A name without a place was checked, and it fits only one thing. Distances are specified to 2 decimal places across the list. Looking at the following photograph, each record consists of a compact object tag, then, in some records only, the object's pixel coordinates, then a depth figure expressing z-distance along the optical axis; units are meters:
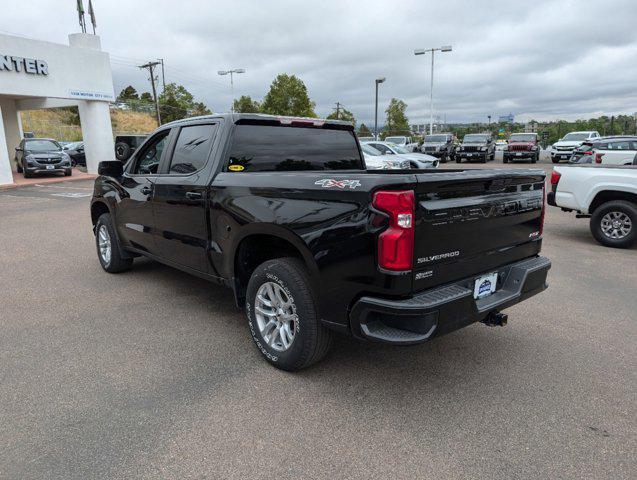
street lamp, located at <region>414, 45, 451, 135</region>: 39.02
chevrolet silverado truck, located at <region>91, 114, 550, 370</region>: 2.72
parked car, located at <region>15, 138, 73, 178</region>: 20.59
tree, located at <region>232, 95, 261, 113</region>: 66.38
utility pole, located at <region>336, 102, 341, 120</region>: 68.38
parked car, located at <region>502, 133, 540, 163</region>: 27.14
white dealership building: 18.66
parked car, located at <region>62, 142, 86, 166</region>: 27.73
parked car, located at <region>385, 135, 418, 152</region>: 30.66
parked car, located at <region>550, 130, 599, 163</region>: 26.86
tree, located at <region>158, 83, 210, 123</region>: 59.75
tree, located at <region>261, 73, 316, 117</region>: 52.62
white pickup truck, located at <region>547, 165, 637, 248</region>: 7.34
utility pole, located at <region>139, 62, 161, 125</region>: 49.83
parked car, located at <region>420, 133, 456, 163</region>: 29.38
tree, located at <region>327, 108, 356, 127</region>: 70.86
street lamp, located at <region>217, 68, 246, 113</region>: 52.50
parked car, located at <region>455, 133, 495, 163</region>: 27.84
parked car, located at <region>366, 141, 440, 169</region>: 19.09
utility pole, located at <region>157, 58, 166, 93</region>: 59.14
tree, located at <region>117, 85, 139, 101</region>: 82.81
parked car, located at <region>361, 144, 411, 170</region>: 16.80
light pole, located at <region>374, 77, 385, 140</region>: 43.78
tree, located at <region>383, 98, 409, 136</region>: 66.12
